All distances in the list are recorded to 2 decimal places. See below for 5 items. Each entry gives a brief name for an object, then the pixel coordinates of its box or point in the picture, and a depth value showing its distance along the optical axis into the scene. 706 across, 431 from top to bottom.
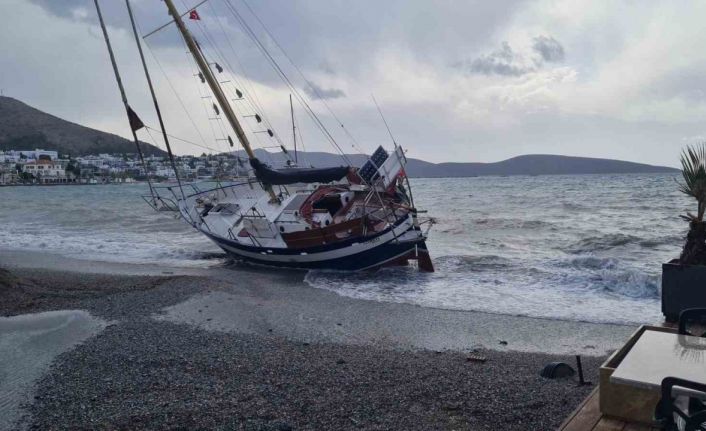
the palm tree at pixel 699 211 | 6.59
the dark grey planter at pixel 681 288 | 6.38
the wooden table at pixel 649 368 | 3.23
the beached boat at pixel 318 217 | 17.03
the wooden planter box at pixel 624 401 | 3.70
